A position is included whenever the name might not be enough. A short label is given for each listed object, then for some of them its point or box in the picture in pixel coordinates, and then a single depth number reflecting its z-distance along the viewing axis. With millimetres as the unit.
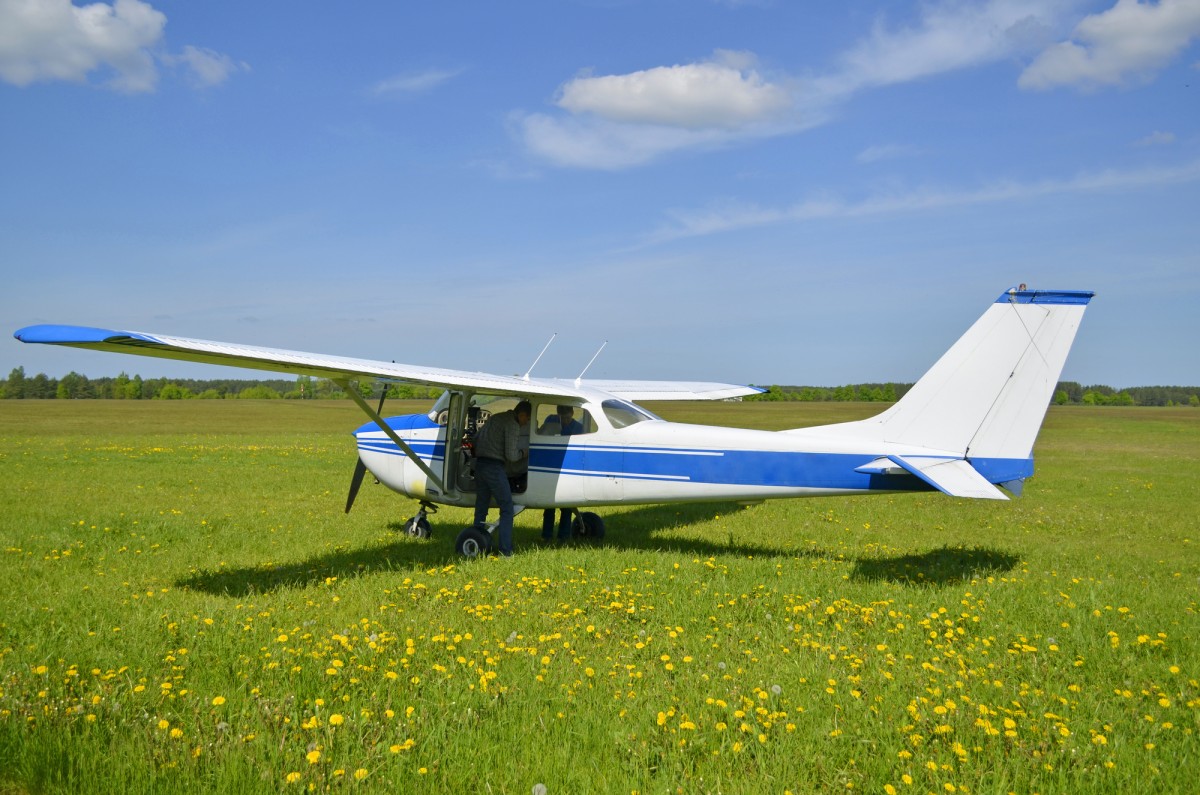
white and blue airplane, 7688
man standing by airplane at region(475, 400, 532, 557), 9227
